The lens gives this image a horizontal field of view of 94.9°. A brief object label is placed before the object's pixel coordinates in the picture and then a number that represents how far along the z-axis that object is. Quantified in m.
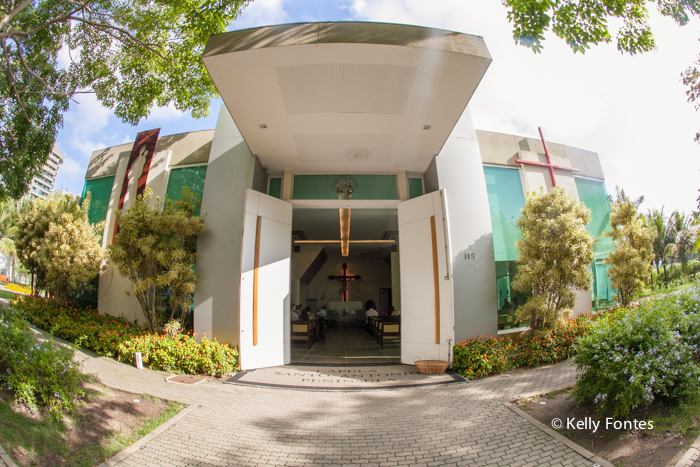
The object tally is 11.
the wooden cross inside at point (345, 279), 16.25
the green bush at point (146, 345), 5.73
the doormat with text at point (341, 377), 5.16
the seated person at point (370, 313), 11.90
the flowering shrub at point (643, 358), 2.92
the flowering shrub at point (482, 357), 5.51
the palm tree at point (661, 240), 14.84
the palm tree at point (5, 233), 19.28
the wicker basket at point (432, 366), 5.68
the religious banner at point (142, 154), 8.80
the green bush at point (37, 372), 3.22
